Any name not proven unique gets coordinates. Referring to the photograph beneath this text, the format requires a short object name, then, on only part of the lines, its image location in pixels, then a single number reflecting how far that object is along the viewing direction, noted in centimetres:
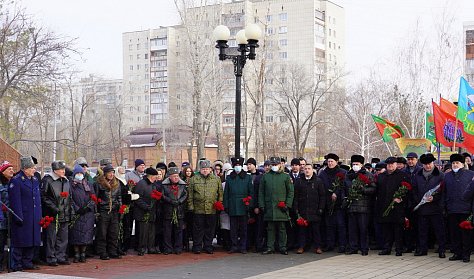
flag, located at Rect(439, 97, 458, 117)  1602
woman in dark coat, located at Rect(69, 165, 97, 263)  1212
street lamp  1570
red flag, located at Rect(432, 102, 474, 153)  1542
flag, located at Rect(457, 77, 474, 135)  1438
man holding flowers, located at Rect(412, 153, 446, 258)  1262
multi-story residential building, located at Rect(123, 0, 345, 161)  4253
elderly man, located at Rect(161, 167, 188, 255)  1356
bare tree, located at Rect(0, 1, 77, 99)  1973
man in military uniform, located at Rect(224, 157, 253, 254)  1373
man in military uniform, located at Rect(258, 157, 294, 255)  1341
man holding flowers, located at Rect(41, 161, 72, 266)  1175
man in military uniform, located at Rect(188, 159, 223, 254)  1366
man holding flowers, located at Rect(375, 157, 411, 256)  1298
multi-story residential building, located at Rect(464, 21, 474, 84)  6001
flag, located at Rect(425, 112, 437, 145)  1933
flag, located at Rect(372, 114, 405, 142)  1825
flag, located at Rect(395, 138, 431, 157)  1853
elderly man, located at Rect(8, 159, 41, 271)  1120
